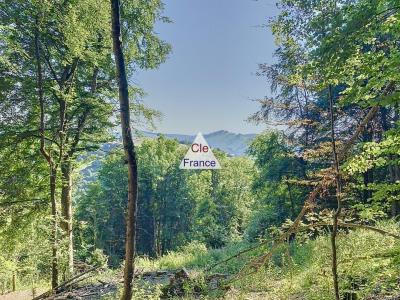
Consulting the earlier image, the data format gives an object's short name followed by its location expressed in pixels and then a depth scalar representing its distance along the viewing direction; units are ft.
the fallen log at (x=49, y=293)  15.90
